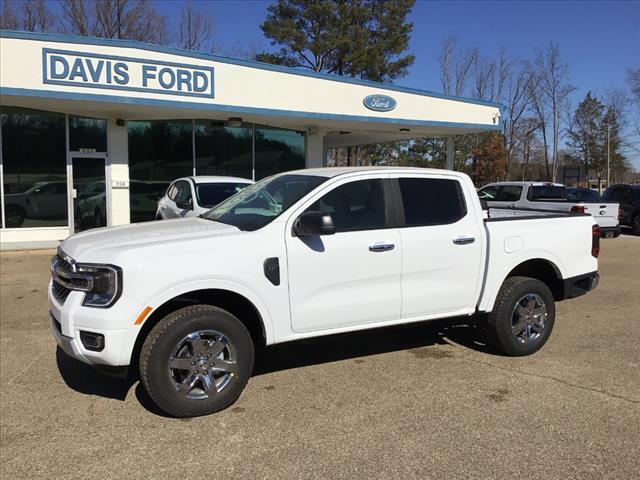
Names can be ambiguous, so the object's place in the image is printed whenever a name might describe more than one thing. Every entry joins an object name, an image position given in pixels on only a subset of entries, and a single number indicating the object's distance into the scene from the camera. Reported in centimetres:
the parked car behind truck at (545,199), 1450
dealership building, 1198
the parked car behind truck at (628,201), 1836
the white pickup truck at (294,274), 378
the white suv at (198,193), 952
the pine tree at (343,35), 3256
